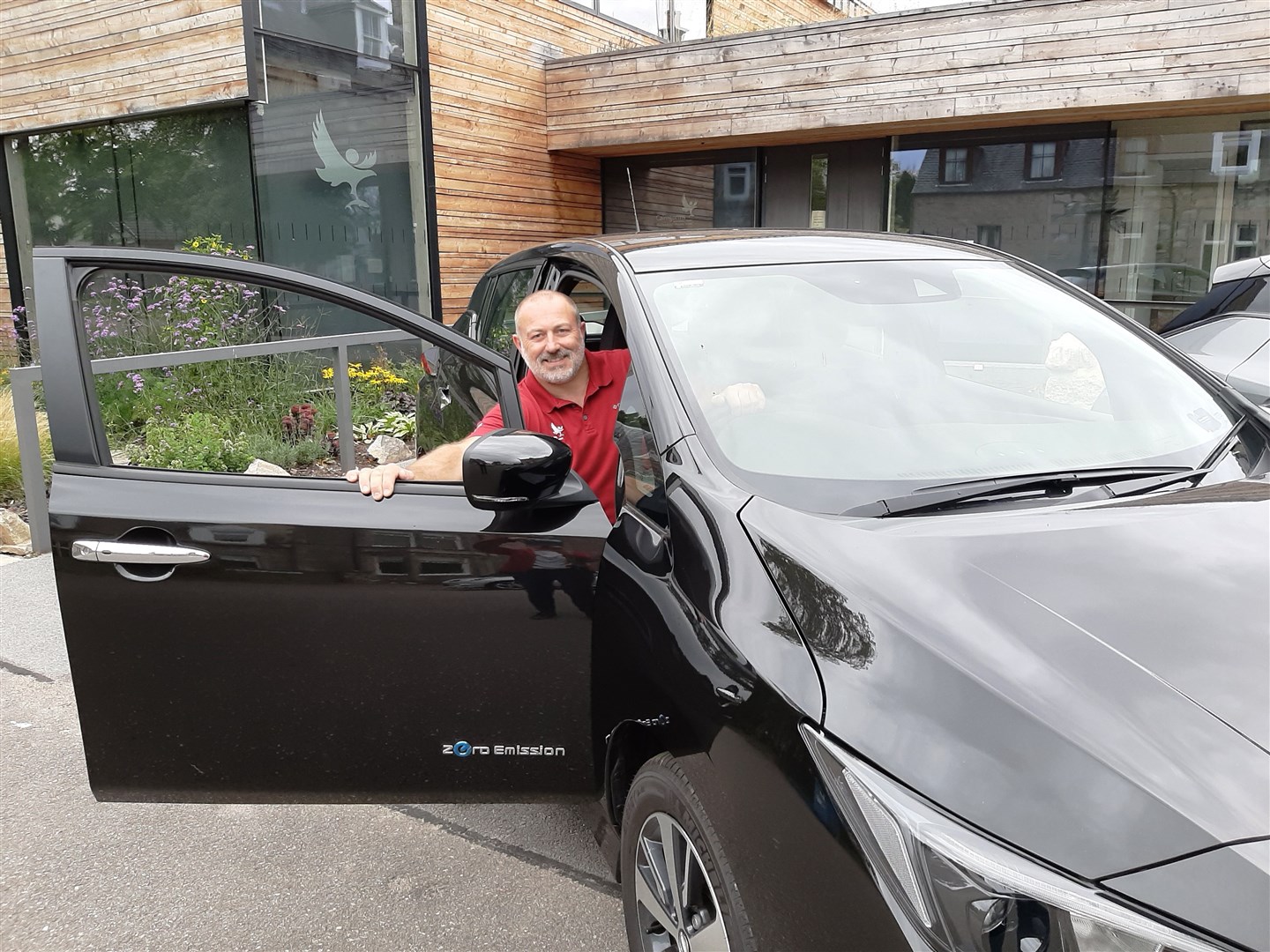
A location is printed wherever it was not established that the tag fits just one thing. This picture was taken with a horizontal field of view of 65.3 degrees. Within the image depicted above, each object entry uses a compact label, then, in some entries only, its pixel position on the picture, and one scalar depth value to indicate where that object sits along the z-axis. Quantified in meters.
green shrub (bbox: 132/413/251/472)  6.07
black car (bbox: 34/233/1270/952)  1.29
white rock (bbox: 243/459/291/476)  5.25
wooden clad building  9.40
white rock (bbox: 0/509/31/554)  5.85
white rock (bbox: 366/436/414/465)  7.45
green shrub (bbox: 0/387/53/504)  6.55
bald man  2.82
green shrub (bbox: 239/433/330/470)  6.80
